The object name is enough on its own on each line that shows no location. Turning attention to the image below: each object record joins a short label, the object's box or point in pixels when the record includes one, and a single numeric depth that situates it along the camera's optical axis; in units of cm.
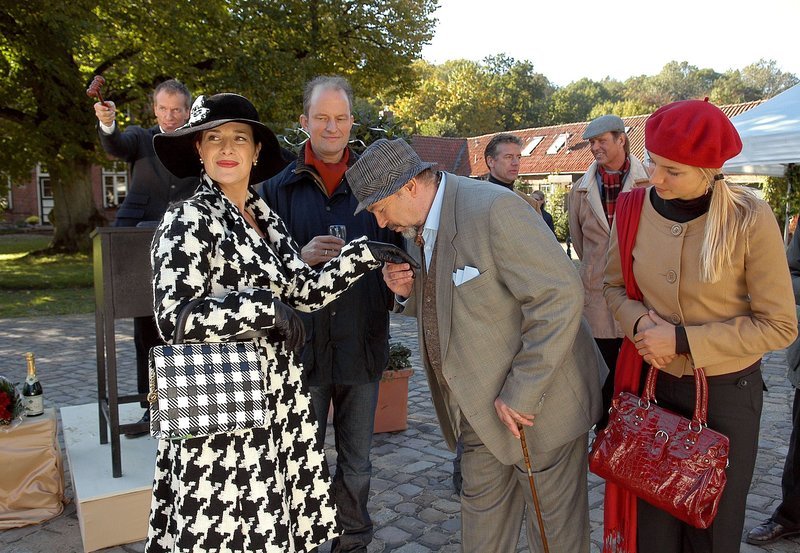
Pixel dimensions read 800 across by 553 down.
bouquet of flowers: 378
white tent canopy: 582
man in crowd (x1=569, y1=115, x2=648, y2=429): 441
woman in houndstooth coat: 218
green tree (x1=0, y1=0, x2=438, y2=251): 1410
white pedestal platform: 343
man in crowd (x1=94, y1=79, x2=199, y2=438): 423
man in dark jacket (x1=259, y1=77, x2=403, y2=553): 313
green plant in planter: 523
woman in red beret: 215
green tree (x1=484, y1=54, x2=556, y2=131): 6425
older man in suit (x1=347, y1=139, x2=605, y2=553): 219
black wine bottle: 391
